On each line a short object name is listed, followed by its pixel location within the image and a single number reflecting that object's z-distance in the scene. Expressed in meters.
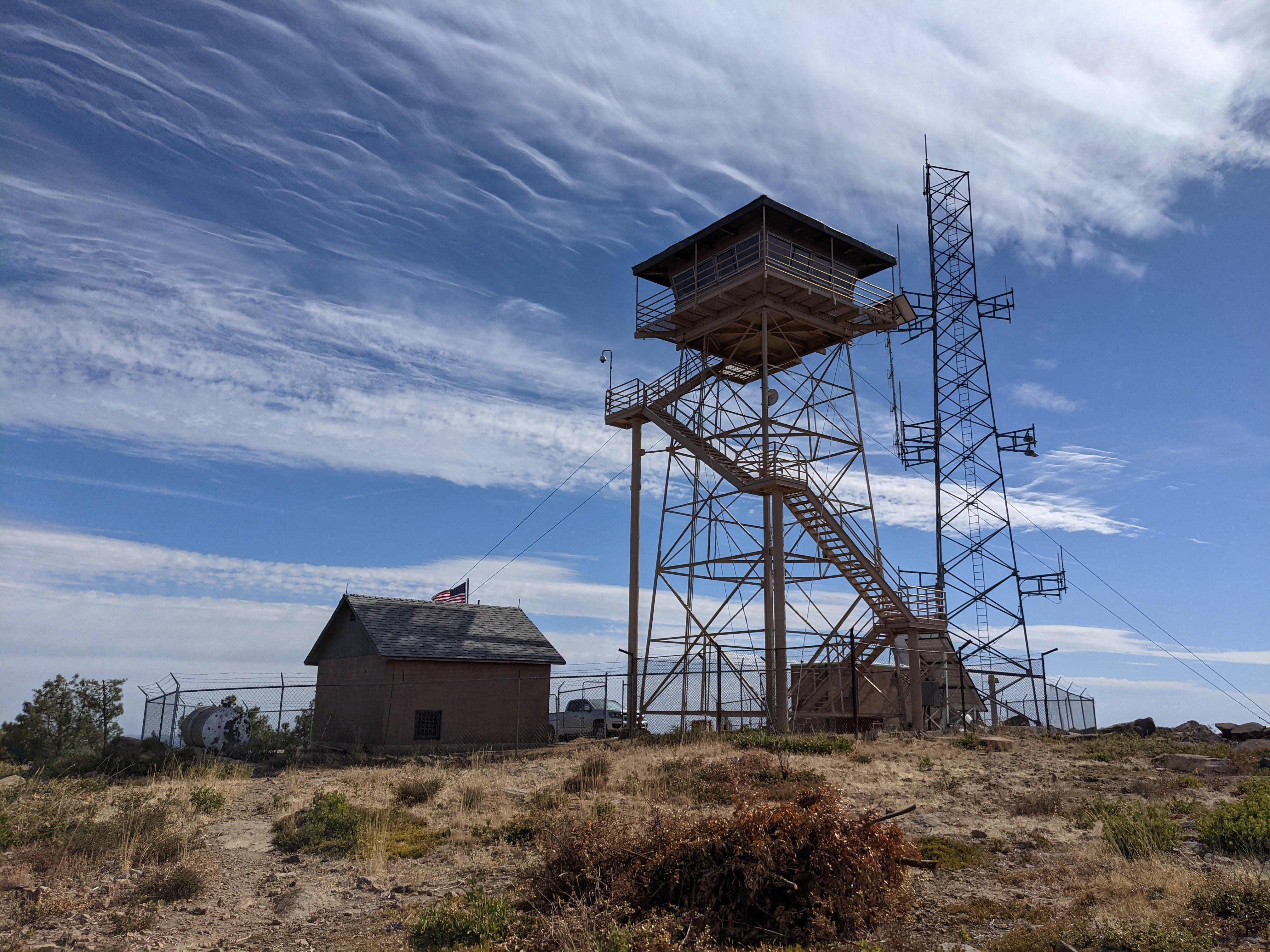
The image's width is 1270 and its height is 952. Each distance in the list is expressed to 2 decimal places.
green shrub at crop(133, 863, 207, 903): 11.45
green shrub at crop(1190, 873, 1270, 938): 8.02
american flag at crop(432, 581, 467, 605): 34.81
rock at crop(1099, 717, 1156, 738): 30.69
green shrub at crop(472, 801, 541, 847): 13.77
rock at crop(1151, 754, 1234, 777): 18.30
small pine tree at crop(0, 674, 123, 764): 34.28
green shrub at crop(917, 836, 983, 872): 11.36
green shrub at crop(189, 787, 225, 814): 16.31
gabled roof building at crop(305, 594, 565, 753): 28.88
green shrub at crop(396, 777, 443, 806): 17.47
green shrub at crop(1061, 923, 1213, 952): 7.59
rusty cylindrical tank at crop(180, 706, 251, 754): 28.67
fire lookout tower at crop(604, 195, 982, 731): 28.23
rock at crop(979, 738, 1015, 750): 23.06
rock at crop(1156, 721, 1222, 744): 27.66
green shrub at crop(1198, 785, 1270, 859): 10.74
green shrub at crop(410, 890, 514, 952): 9.30
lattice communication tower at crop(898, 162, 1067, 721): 37.19
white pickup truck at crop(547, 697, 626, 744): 34.41
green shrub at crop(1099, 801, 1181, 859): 10.82
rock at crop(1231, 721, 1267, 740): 26.86
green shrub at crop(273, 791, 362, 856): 13.84
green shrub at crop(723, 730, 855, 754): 20.80
